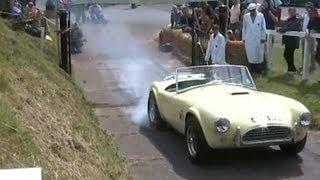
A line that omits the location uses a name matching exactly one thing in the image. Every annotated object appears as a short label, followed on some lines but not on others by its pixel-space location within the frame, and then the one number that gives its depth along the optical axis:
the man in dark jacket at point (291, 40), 13.43
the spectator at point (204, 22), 16.95
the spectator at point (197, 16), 17.43
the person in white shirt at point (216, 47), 13.22
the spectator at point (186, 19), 21.11
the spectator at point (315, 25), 12.51
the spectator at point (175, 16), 24.12
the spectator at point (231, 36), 16.12
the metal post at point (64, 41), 13.91
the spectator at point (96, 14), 33.59
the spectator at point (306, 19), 14.45
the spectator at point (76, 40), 21.01
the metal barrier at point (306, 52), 12.47
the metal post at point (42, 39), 14.19
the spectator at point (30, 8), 19.38
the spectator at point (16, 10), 17.89
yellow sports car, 7.54
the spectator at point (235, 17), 16.95
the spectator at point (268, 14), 14.84
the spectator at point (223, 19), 16.09
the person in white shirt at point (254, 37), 13.62
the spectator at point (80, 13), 31.83
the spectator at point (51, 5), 20.82
